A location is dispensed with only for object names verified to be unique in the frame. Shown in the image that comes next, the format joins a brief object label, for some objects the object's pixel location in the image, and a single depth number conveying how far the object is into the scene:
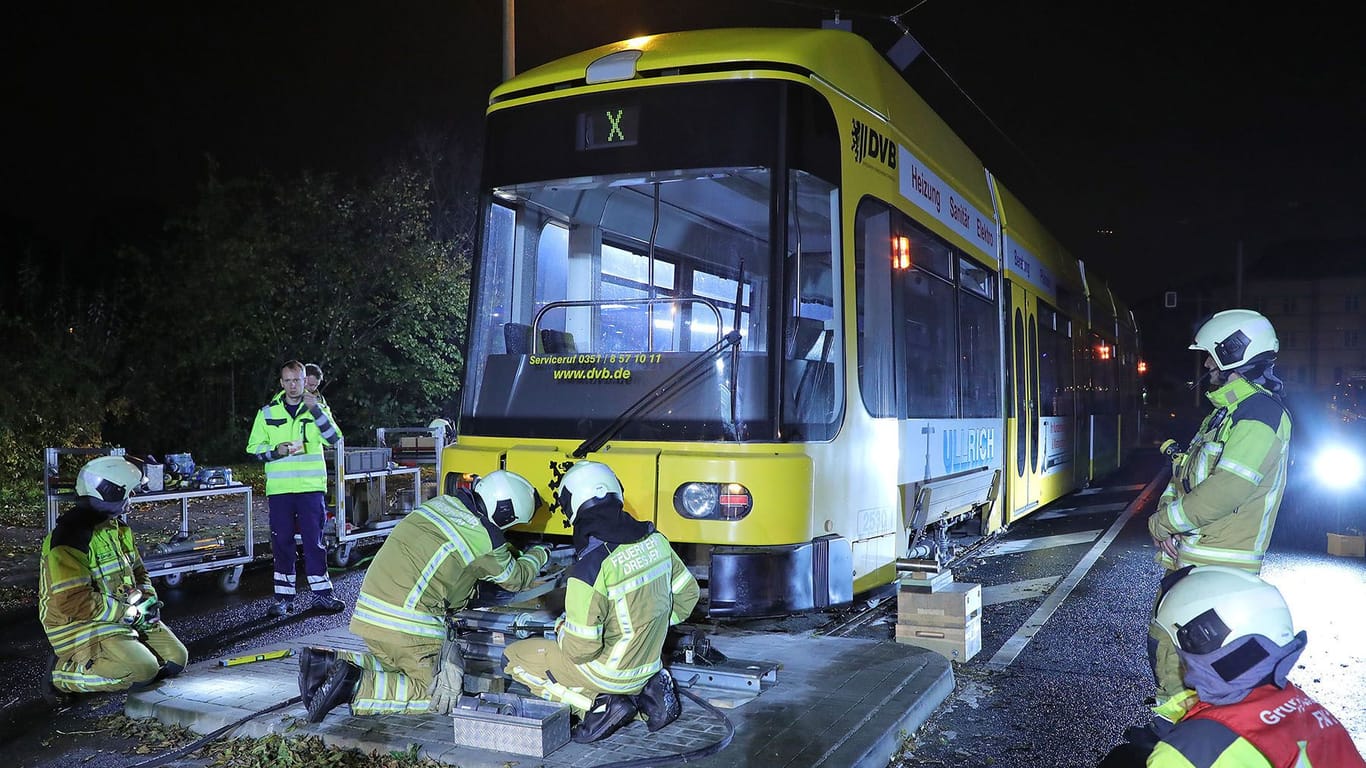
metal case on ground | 4.46
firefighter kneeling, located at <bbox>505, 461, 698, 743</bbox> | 4.64
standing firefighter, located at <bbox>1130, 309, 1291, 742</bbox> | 4.87
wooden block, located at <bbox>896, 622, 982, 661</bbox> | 6.55
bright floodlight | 12.55
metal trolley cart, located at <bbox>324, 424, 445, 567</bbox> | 9.84
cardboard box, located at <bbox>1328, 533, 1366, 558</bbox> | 10.94
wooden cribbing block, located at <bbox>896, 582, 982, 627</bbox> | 6.52
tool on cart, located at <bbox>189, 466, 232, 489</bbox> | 9.25
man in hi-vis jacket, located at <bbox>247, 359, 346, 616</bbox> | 7.98
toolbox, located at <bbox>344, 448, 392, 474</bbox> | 10.11
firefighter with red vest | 2.30
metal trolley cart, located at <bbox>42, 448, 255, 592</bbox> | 8.46
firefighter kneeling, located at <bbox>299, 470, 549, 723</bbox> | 4.98
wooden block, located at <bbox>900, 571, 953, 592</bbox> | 6.61
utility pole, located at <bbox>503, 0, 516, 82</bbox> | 13.48
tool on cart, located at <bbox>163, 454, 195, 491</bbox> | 9.03
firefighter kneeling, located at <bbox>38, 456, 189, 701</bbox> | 5.63
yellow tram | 5.50
